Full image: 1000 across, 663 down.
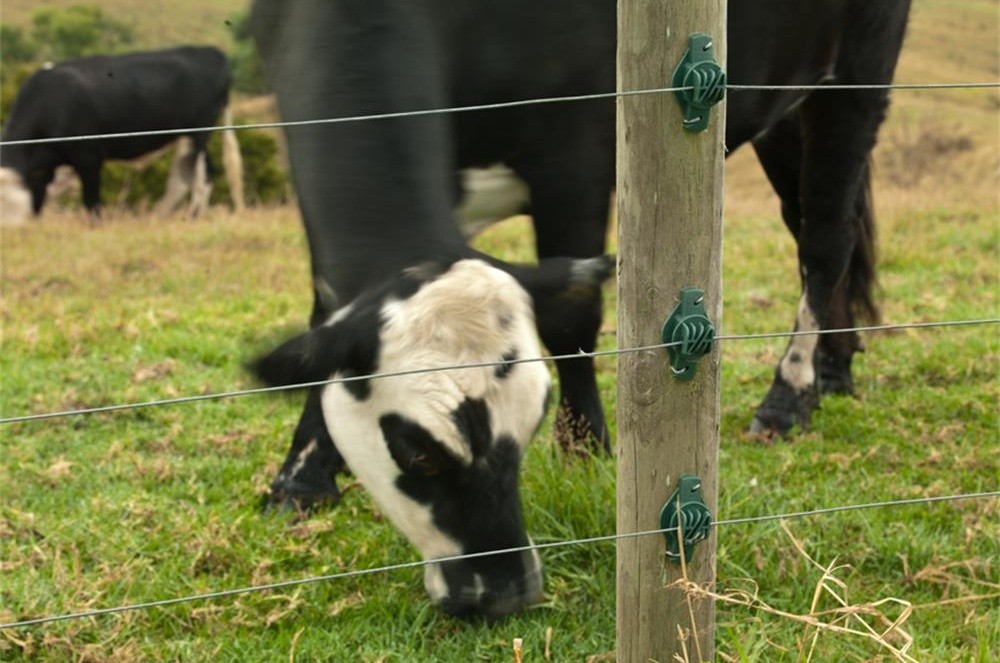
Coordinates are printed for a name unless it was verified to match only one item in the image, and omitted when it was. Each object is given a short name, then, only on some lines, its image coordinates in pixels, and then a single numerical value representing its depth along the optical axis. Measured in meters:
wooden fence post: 4.15
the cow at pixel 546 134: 5.68
